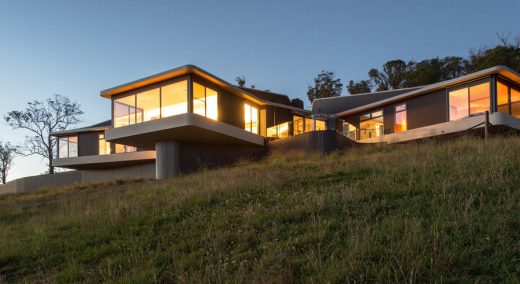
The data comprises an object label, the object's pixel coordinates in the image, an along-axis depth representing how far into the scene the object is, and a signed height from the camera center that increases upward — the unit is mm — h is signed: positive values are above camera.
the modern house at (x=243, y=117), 17078 +1522
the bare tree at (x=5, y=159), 40125 -1241
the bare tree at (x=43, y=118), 34469 +2837
